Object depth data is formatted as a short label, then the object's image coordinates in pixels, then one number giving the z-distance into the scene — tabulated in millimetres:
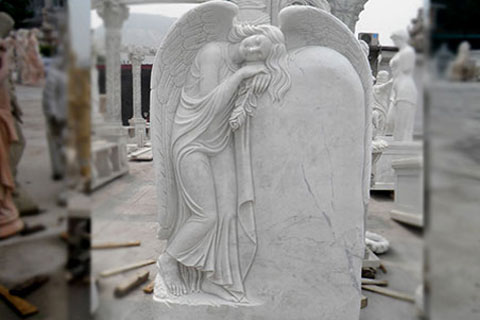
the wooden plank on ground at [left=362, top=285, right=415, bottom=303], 2076
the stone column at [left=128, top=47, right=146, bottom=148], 8020
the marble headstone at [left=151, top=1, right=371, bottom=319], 1810
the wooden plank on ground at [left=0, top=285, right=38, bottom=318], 1779
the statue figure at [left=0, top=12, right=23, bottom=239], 1634
